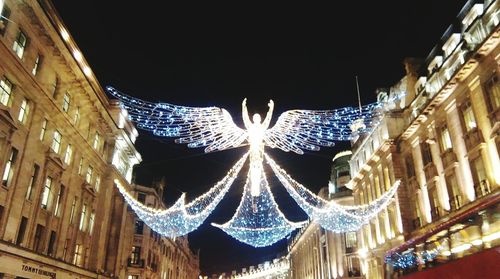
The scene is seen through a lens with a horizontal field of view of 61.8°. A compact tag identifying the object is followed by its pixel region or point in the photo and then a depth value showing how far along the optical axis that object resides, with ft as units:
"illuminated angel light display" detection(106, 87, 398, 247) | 65.32
